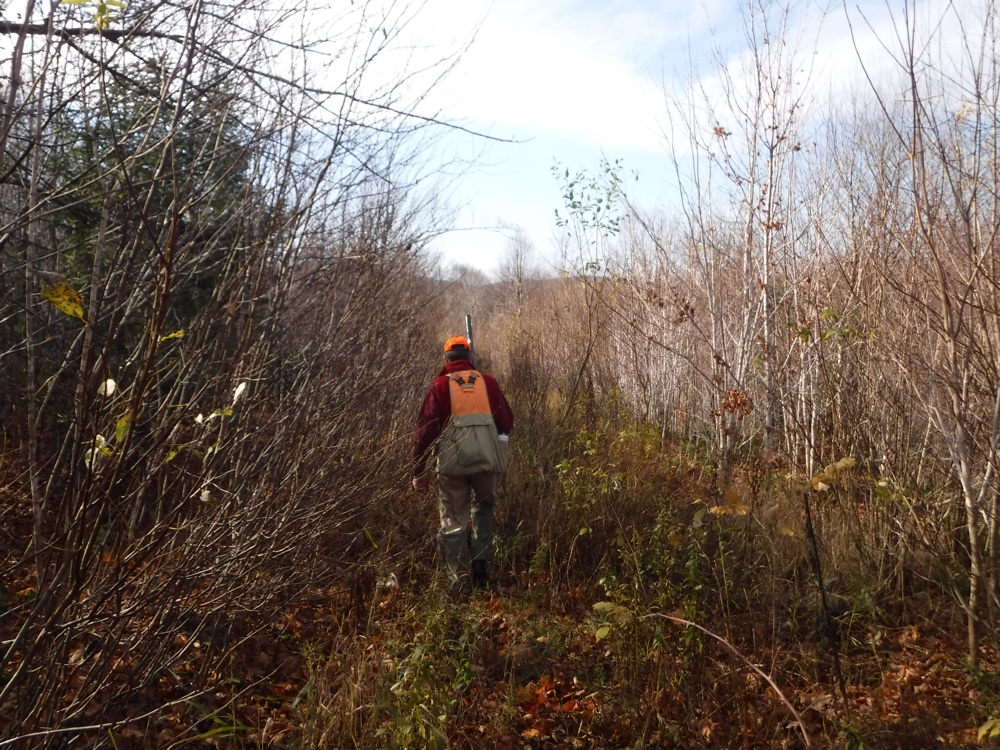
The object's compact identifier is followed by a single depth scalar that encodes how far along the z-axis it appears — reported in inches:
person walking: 181.8
